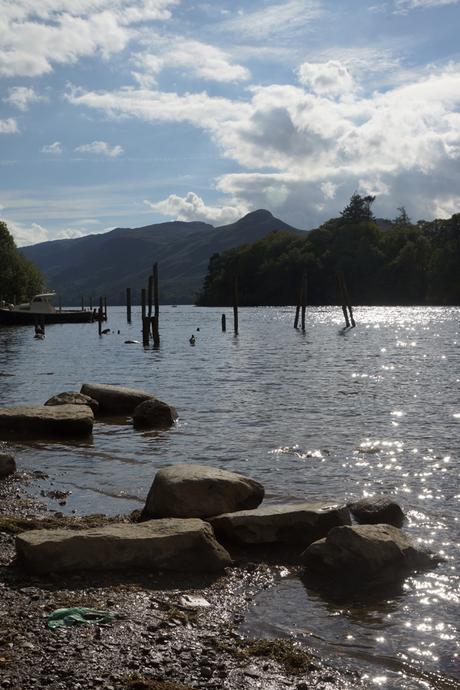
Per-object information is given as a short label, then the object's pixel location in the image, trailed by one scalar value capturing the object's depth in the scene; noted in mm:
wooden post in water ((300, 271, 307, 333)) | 70812
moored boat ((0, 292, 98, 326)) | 90062
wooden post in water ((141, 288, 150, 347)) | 57156
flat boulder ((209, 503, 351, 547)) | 9281
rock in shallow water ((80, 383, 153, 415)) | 21125
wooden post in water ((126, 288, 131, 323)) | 93238
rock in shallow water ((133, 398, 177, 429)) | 18875
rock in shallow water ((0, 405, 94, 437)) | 17062
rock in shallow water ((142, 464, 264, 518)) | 10102
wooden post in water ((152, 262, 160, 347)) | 55847
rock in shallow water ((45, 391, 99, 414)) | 19411
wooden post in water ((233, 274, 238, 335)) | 67000
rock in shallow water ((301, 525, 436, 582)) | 8195
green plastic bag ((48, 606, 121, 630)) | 6520
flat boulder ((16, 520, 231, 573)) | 7887
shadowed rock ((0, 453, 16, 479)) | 12891
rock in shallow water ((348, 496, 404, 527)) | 10258
